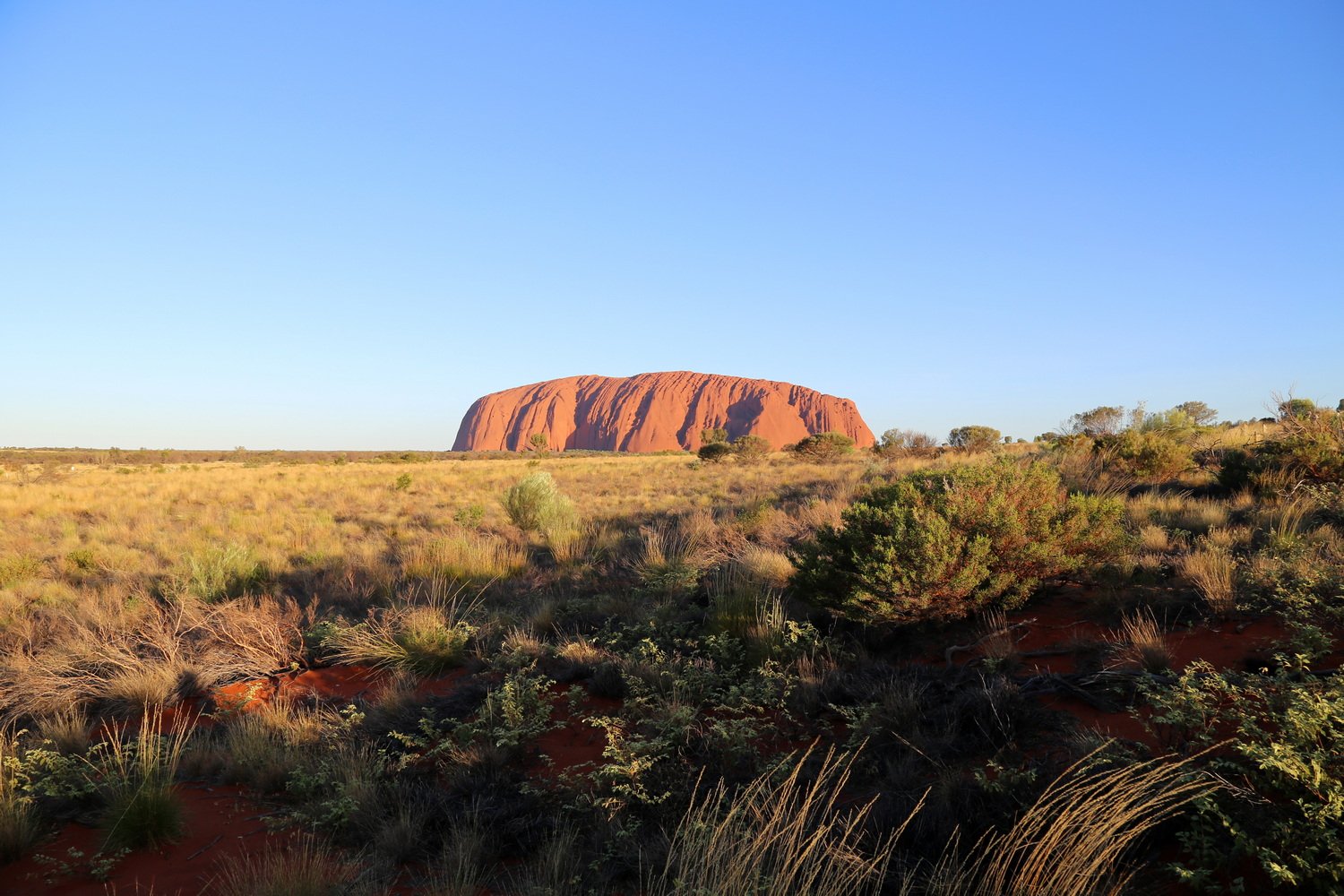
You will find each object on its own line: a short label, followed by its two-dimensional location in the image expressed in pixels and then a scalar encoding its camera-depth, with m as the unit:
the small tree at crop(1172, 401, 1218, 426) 24.05
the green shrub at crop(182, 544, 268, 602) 8.62
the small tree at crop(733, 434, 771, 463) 35.70
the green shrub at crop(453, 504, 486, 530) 14.29
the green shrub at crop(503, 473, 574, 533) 13.16
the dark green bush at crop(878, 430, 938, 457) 24.36
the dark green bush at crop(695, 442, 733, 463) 37.53
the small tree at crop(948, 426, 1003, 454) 25.30
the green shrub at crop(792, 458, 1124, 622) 5.09
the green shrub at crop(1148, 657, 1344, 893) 2.20
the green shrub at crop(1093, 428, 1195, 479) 11.05
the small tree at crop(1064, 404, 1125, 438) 17.67
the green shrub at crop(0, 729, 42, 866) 3.39
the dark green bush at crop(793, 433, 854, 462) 31.42
